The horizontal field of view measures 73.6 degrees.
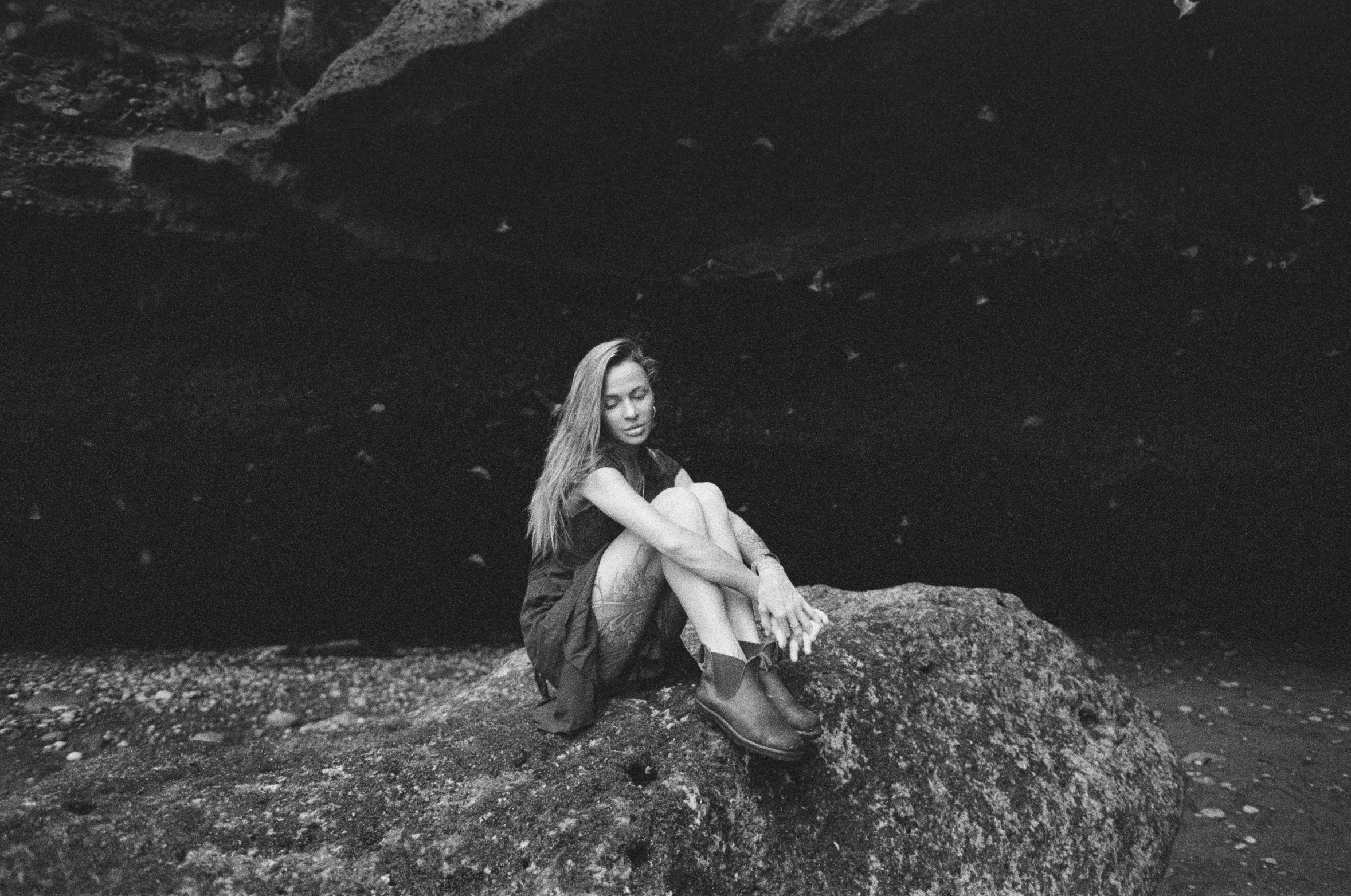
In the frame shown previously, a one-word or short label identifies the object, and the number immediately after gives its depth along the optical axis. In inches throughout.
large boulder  90.4
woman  99.5
